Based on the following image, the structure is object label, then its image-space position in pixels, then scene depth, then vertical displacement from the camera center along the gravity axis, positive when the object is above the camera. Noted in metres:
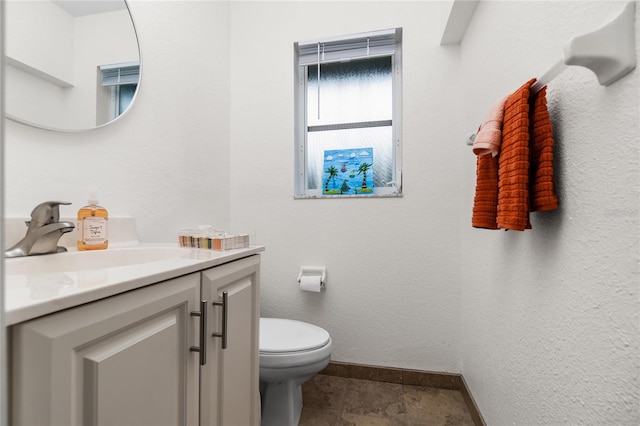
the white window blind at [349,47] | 1.72 +1.00
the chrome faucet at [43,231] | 0.73 -0.05
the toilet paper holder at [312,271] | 1.69 -0.33
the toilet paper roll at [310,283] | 1.62 -0.38
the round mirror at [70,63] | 0.80 +0.47
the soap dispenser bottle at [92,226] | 0.87 -0.04
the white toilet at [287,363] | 1.16 -0.59
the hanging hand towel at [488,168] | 0.81 +0.15
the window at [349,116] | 1.74 +0.60
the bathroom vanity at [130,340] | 0.34 -0.20
